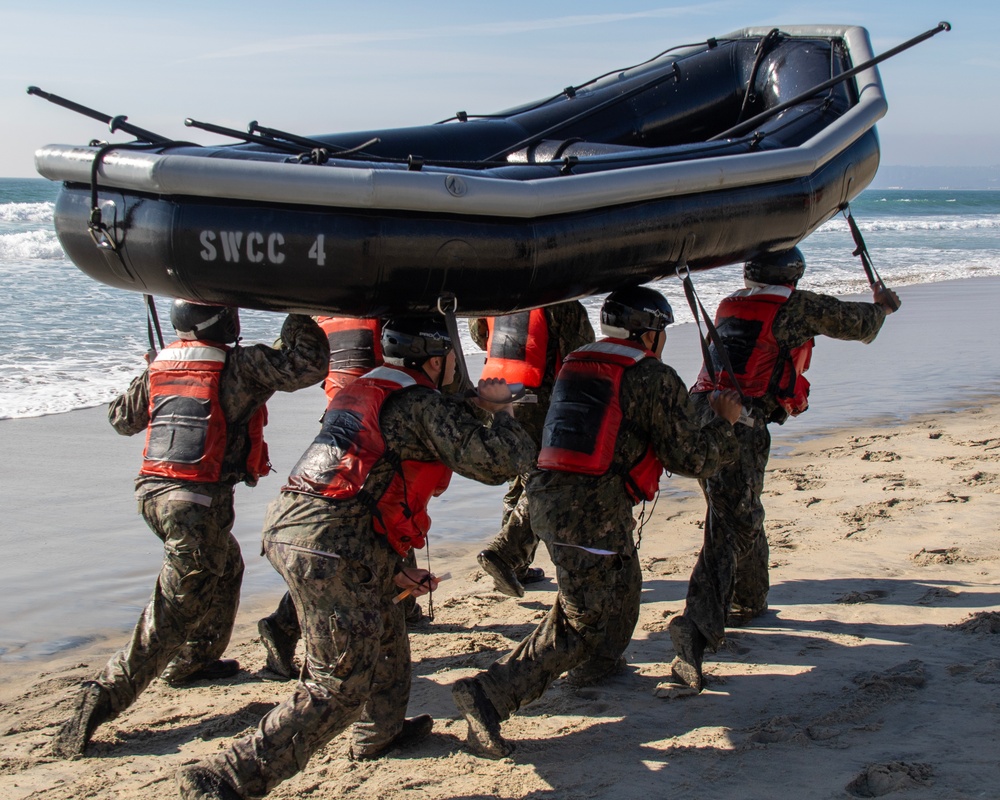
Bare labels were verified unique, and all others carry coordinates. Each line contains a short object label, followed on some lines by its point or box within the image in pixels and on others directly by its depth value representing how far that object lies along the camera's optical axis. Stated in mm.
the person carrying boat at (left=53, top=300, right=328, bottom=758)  4488
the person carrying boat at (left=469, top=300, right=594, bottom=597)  5766
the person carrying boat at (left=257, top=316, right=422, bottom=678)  5574
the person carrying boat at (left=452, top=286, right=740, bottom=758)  4449
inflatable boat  3842
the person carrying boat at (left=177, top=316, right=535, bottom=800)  3727
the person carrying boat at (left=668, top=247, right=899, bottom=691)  5246
